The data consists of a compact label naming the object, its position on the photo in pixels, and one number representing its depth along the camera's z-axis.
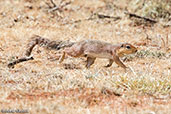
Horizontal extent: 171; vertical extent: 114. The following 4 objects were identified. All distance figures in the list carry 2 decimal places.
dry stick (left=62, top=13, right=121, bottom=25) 23.96
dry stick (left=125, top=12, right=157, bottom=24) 23.17
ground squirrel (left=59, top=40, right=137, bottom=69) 14.77
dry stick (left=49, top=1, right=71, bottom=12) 24.65
